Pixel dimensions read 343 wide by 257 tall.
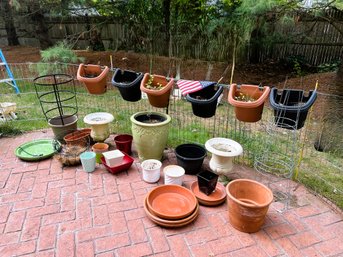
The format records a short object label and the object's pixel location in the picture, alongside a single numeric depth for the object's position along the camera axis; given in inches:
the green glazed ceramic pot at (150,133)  110.8
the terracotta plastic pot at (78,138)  122.7
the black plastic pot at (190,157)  109.3
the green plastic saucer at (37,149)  120.2
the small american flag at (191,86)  101.1
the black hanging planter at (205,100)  96.6
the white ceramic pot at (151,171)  104.7
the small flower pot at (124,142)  125.4
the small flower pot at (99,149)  119.0
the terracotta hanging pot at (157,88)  107.5
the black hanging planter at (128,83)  113.6
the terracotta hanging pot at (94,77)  120.1
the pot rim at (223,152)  98.3
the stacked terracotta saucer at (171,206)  83.8
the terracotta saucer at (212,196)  93.9
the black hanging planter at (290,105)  82.0
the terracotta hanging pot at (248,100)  88.9
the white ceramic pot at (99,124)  127.3
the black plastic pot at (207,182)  95.0
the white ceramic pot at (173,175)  101.2
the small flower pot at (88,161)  111.0
